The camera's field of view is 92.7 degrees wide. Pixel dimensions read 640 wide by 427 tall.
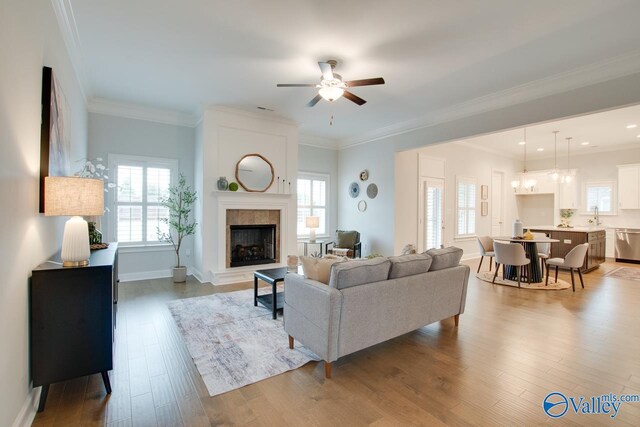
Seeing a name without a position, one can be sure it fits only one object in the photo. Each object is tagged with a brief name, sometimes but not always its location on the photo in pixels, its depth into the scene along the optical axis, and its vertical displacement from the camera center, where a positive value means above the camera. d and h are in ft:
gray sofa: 8.14 -2.67
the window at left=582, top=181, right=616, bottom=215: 27.81 +1.41
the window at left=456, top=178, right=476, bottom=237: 26.61 +0.44
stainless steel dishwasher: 25.22 -2.72
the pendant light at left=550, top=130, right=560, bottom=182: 23.83 +5.71
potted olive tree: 18.89 -0.15
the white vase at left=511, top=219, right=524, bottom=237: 19.61 -1.10
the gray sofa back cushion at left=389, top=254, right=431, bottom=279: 9.38 -1.69
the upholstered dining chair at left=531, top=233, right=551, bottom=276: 19.29 -2.69
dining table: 18.31 -2.59
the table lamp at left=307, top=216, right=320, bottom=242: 22.24 -0.82
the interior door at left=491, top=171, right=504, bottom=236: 30.09 +0.89
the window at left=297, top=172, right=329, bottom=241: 24.82 +1.09
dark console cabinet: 6.56 -2.48
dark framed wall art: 7.52 +2.22
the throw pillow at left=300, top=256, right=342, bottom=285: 9.12 -1.71
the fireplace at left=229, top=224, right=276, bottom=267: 19.33 -2.16
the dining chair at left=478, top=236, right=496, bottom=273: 21.53 -2.40
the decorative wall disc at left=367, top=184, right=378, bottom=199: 23.35 +1.62
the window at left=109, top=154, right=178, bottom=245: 17.94 +0.93
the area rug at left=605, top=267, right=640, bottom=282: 20.11 -4.28
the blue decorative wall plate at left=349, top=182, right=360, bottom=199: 24.94 +1.84
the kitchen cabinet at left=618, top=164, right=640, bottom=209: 25.99 +2.22
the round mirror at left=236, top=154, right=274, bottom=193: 19.08 +2.48
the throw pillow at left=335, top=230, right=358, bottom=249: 23.71 -2.20
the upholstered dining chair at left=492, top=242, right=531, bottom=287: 17.37 -2.51
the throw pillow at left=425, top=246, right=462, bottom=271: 10.65 -1.64
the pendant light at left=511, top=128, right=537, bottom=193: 26.30 +2.67
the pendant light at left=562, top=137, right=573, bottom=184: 25.35 +4.29
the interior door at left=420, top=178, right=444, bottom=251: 23.81 -0.09
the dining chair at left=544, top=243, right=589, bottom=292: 17.11 -2.58
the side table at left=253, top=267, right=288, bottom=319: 12.34 -3.50
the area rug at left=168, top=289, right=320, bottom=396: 8.32 -4.36
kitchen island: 21.62 -2.13
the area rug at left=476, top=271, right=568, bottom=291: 17.37 -4.30
